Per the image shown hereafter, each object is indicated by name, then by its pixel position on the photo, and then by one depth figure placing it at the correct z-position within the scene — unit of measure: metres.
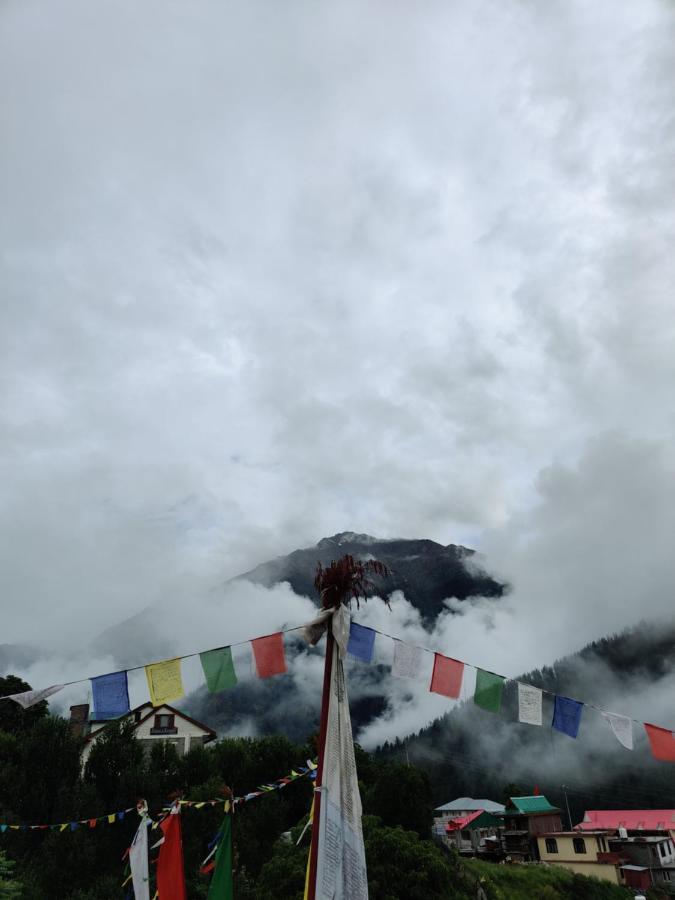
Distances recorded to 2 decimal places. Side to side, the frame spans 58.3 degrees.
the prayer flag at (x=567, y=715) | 13.49
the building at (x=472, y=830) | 66.50
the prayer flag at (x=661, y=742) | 13.16
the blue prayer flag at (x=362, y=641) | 12.61
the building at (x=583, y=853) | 47.25
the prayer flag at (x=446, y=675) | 13.38
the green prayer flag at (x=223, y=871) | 12.38
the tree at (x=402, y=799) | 36.84
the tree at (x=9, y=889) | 14.91
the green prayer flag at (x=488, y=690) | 13.39
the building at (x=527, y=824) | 55.41
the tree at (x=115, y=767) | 27.28
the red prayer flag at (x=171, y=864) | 13.93
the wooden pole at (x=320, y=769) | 8.56
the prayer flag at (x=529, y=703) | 13.64
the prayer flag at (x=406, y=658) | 13.06
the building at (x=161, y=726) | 44.56
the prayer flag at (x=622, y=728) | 13.37
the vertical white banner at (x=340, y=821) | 8.59
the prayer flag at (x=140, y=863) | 14.98
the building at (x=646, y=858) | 46.41
